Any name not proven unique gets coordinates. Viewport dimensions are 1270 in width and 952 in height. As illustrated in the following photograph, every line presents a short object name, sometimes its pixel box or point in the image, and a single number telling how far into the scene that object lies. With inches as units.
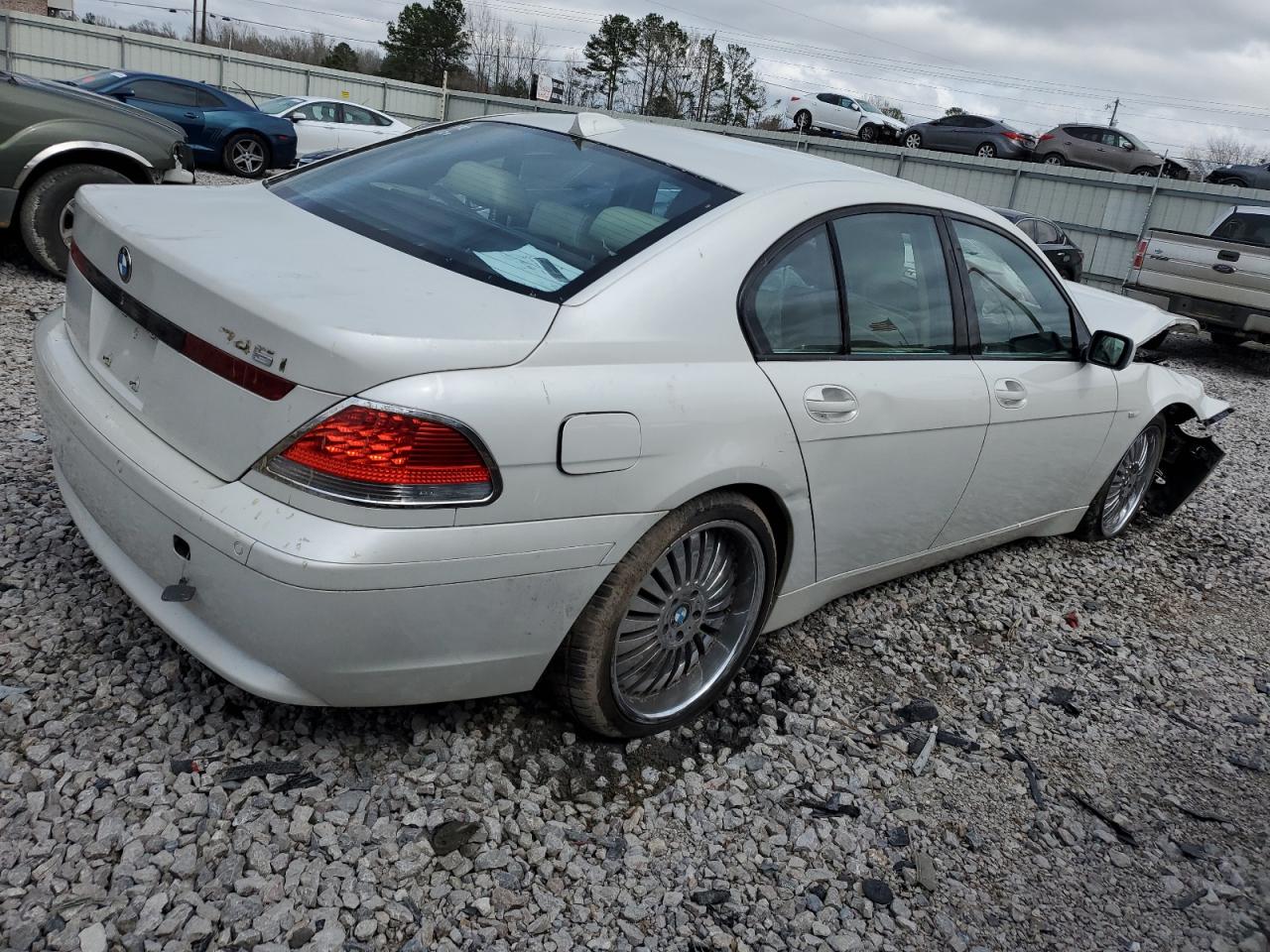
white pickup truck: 430.3
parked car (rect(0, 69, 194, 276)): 249.6
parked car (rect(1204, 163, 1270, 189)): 957.8
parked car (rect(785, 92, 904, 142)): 1167.6
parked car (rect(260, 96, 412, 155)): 706.8
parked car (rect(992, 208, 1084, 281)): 576.7
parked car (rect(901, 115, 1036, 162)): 1044.5
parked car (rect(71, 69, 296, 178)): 604.7
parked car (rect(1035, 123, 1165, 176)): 1013.2
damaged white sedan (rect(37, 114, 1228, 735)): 81.8
